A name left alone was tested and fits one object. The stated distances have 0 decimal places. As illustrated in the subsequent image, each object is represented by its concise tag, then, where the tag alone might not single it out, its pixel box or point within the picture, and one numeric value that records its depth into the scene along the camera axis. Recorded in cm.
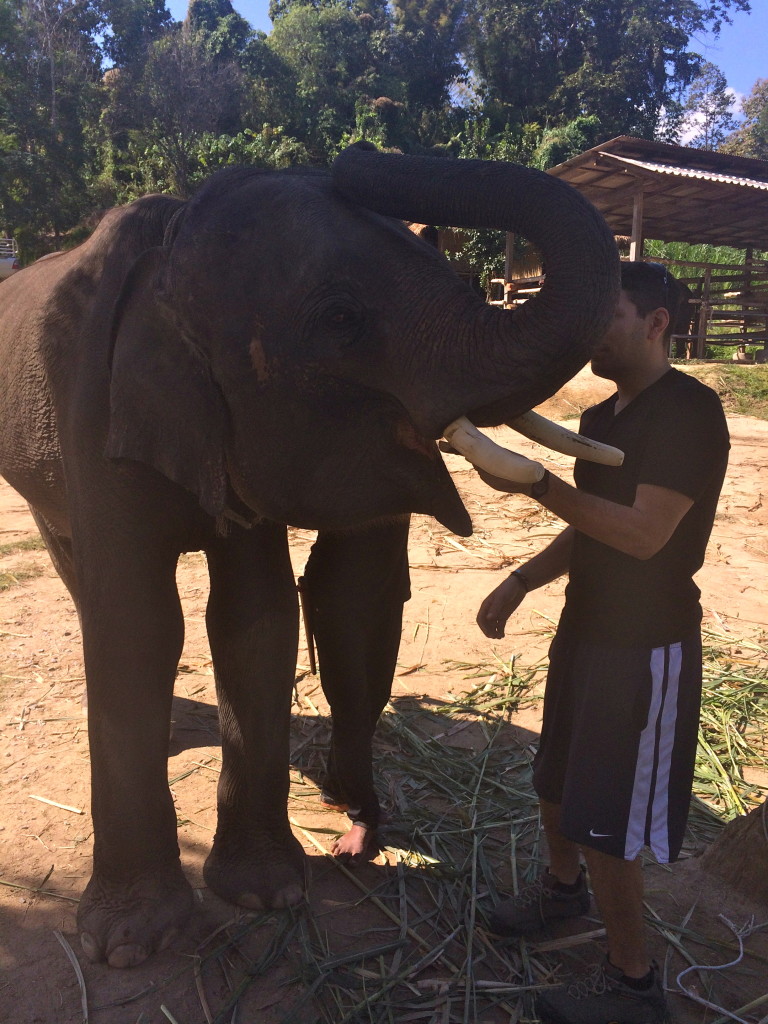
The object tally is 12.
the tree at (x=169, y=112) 2664
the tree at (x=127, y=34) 3675
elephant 175
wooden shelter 1417
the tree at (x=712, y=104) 4616
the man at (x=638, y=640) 193
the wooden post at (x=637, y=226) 1434
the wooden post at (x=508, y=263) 1783
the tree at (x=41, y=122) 2486
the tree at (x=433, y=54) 4078
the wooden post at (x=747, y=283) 1845
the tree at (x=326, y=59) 3500
